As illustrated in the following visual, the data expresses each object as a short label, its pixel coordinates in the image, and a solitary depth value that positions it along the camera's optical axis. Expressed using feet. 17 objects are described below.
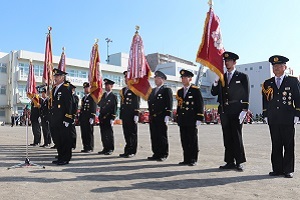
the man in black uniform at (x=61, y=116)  22.57
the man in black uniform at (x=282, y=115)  17.76
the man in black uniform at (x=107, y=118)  28.86
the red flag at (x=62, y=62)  38.90
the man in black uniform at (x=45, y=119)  36.35
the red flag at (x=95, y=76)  31.96
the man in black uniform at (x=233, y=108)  19.91
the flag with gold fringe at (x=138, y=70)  26.96
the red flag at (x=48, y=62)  28.94
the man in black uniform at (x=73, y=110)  23.41
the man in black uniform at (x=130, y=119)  26.61
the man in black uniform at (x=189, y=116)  22.21
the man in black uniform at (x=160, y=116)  24.81
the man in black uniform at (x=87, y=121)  30.96
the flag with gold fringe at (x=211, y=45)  21.63
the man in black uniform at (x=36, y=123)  37.70
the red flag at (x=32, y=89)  37.85
